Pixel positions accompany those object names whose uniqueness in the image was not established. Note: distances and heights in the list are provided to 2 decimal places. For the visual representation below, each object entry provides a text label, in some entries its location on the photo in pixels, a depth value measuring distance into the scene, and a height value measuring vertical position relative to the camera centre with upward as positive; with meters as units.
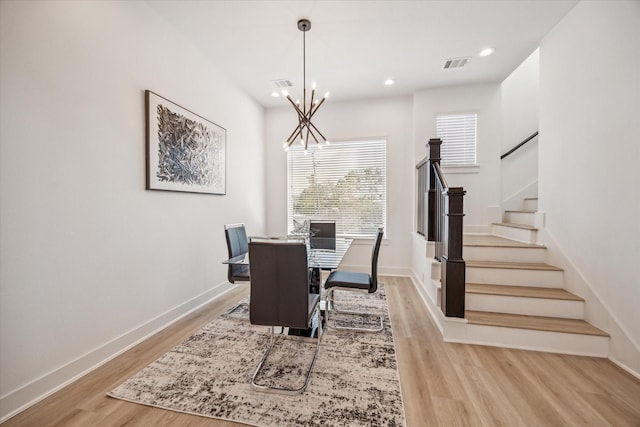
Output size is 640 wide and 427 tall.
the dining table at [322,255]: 2.19 -0.46
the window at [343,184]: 4.52 +0.42
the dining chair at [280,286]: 1.70 -0.53
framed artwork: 2.42 +0.61
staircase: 2.14 -0.86
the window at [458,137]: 4.05 +1.12
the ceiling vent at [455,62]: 3.30 +1.89
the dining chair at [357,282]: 2.44 -0.71
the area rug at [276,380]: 1.52 -1.19
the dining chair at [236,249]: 2.69 -0.48
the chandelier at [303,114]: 2.59 +0.96
